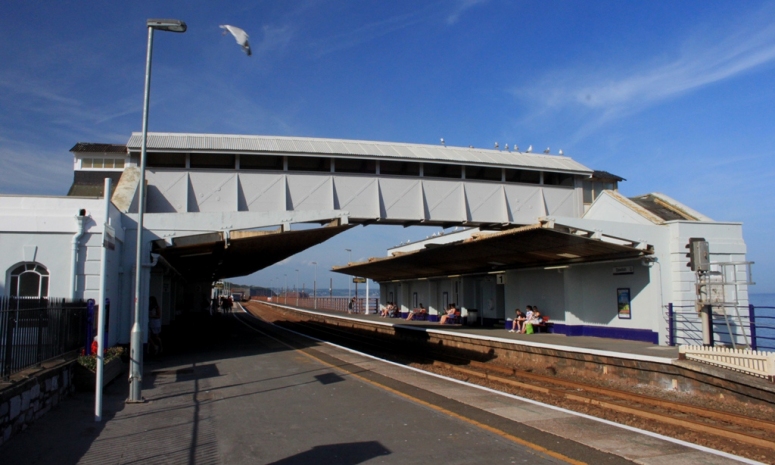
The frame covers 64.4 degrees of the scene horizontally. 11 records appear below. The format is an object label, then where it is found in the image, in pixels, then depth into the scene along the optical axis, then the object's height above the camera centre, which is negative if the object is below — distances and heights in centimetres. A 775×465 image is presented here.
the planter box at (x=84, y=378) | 1095 -157
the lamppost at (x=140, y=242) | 1020 +88
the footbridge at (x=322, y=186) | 1778 +336
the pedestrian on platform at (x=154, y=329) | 1788 -112
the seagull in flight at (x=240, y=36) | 1267 +523
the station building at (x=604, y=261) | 1745 +95
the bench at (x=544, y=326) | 2320 -140
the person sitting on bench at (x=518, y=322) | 2423 -132
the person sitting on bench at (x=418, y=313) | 3774 -147
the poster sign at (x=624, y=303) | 1886 -46
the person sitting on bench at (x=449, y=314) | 3222 -130
